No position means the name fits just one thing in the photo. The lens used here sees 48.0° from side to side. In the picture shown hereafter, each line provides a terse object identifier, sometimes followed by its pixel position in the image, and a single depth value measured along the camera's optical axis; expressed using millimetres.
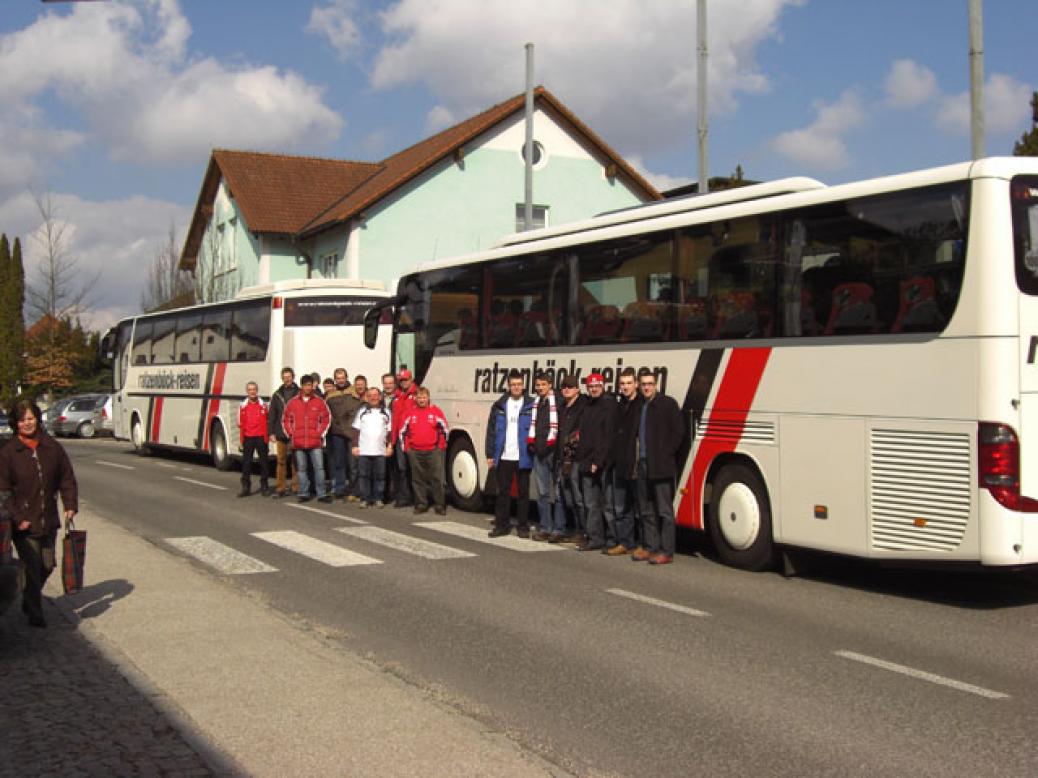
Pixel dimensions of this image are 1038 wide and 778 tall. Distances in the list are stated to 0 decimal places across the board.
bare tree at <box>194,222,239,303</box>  44553
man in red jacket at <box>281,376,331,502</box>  17109
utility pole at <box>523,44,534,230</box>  22062
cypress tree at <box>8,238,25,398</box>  56500
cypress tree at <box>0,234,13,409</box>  56406
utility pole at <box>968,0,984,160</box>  12500
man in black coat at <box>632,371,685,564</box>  11227
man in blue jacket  13477
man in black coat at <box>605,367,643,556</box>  11562
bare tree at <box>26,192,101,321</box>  48688
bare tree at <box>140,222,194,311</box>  48594
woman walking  7910
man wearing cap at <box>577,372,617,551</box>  12016
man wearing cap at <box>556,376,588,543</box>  12641
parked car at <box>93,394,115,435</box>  44625
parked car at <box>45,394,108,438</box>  45312
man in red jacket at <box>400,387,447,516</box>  15594
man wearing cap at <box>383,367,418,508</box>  16328
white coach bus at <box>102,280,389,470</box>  21938
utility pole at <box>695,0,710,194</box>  18516
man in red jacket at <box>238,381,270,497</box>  18047
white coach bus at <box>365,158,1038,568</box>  8773
